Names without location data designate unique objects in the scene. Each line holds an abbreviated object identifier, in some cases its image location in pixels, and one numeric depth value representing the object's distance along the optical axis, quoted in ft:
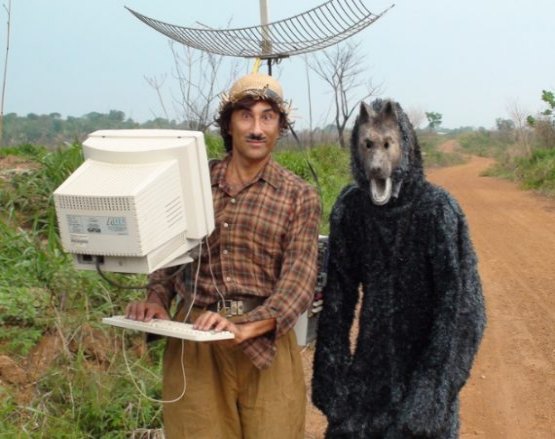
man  7.48
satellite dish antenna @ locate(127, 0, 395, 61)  11.62
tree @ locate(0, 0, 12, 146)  13.93
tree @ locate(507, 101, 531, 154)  75.18
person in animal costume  7.22
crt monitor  6.39
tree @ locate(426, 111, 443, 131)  166.91
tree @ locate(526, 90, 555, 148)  68.74
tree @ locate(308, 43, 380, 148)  52.98
